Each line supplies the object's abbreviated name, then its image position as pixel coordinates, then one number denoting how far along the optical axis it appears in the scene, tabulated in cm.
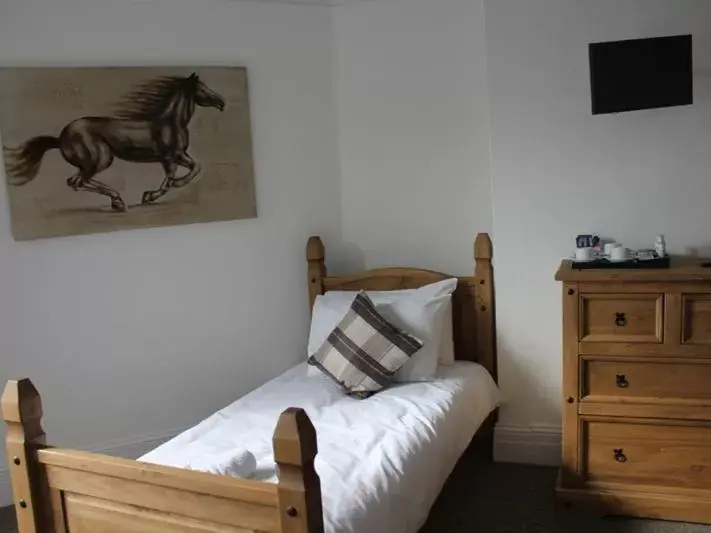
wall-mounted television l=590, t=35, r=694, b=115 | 292
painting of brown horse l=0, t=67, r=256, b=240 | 341
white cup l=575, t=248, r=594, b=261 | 313
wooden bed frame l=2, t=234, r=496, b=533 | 178
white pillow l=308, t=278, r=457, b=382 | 338
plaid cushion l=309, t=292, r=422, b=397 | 325
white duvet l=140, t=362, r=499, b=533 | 229
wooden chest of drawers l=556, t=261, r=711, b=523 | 290
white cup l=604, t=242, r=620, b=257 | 311
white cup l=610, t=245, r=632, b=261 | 306
